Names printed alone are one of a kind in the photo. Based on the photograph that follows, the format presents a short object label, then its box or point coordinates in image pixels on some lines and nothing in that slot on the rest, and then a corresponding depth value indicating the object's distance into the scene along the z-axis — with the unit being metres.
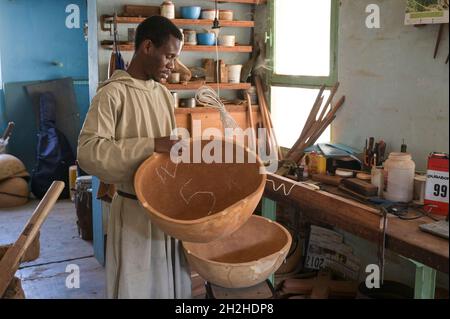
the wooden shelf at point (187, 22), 3.12
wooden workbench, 1.48
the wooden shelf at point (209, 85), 3.28
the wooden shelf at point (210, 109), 3.34
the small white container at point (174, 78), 3.31
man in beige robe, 1.38
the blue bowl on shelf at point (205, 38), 3.36
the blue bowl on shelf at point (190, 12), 3.27
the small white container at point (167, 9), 3.21
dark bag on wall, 5.29
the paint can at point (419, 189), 1.95
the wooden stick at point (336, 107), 2.78
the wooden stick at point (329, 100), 2.80
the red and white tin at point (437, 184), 1.56
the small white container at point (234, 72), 3.47
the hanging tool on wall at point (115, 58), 3.01
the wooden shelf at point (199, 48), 3.14
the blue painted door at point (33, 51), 5.44
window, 2.88
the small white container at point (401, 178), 2.01
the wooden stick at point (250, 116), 3.38
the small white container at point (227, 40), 3.42
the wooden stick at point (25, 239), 1.83
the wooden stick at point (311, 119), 2.87
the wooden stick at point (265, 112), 3.34
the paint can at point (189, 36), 3.33
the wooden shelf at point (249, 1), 3.38
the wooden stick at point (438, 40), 1.98
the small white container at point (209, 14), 3.34
